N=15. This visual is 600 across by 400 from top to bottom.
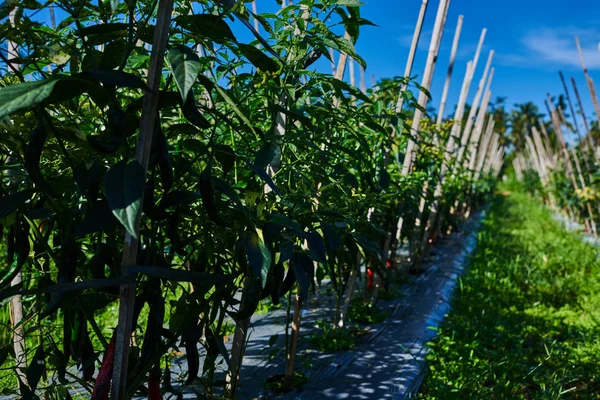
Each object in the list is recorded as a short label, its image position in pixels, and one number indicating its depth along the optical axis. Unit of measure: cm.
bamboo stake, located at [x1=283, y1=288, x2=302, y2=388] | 206
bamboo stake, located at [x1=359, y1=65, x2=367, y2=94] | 455
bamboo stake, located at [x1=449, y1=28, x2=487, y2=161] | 624
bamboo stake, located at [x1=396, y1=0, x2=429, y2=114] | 297
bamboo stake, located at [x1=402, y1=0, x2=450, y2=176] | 349
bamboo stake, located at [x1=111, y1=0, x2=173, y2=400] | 79
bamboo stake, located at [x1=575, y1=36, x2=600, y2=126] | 606
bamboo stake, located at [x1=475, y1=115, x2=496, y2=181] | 1171
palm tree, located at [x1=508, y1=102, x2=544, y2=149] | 4031
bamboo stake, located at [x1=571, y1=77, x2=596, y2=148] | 749
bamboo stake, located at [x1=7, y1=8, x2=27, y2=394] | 156
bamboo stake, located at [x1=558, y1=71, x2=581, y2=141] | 818
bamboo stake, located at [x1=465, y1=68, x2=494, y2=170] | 890
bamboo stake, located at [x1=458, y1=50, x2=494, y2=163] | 796
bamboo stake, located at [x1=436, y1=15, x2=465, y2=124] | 524
